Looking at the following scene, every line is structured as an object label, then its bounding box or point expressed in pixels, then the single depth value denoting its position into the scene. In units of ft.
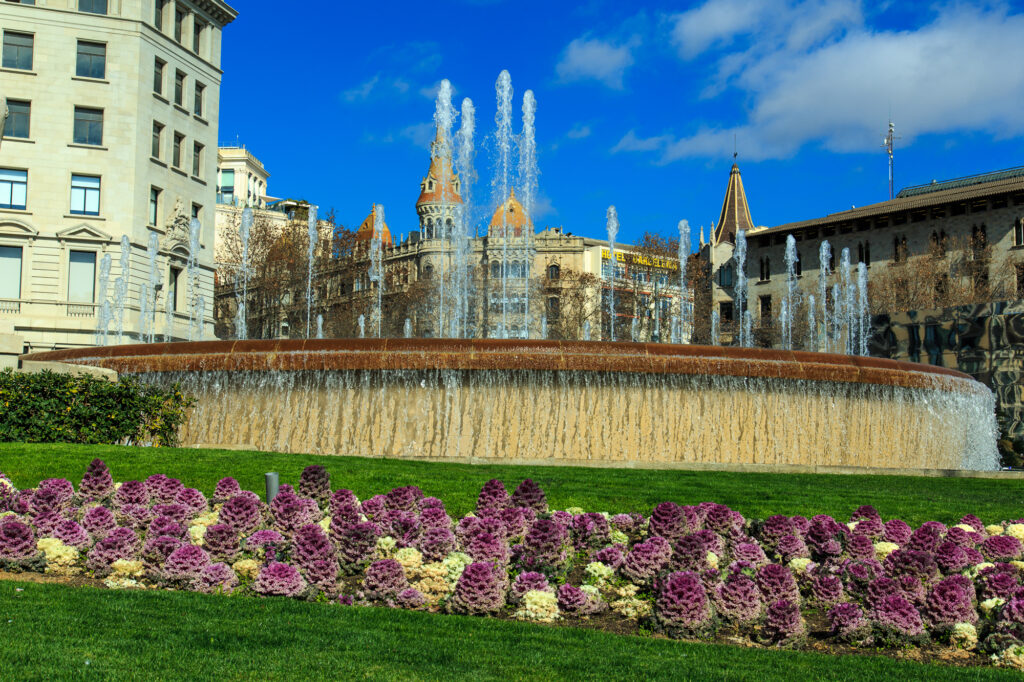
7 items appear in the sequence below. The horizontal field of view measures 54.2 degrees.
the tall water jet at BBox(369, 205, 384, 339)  202.89
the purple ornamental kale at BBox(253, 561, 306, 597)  22.54
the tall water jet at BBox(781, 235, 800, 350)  226.32
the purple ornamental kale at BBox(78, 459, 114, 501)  31.73
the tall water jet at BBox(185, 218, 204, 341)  145.59
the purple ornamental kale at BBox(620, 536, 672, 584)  24.40
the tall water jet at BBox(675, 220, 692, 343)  201.36
